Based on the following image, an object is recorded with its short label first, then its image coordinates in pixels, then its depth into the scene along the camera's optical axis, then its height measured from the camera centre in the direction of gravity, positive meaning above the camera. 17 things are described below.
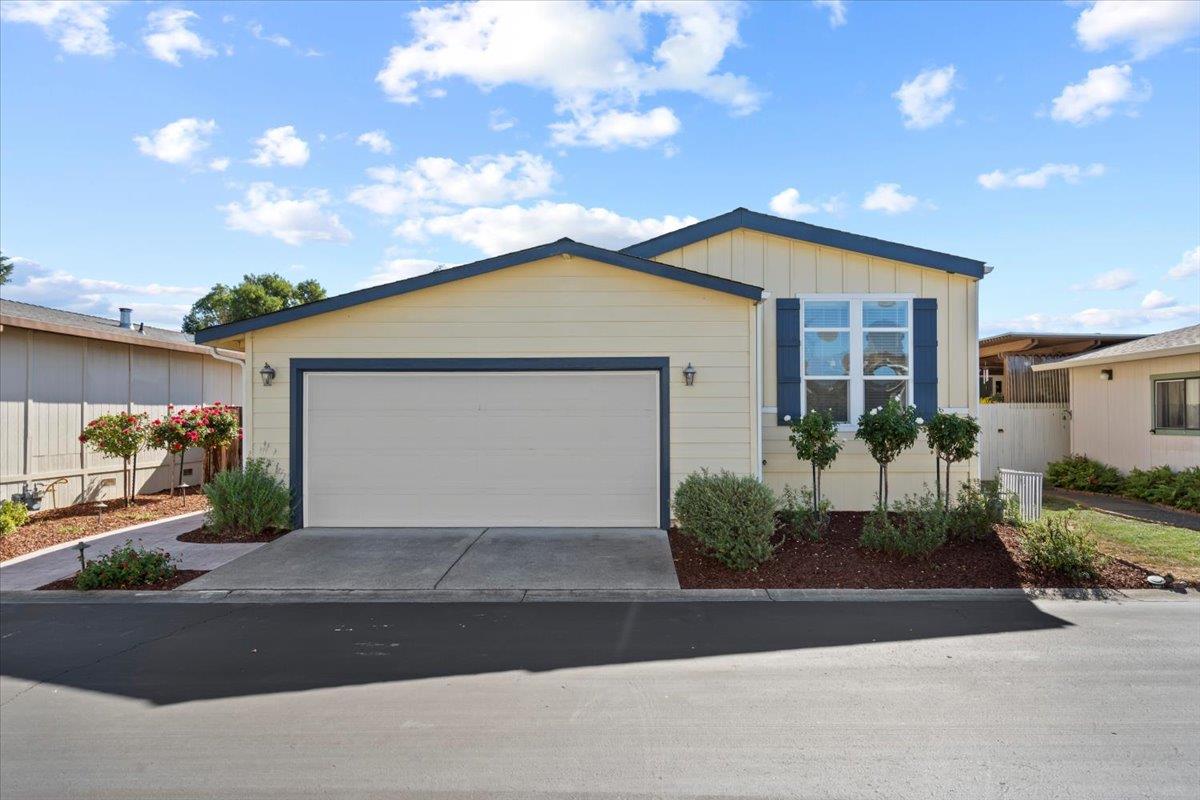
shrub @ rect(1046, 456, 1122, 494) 13.63 -1.44
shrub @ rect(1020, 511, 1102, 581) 6.84 -1.50
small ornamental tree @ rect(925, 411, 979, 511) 8.19 -0.35
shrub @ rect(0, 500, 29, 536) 8.89 -1.48
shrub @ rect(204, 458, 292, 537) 8.91 -1.26
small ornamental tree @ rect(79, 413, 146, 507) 10.95 -0.46
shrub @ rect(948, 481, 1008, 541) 8.11 -1.31
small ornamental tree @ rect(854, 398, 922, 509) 8.08 -0.29
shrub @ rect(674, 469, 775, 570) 7.13 -1.21
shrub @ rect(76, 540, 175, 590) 6.76 -1.67
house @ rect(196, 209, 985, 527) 9.12 +0.21
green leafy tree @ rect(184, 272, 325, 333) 31.84 +5.41
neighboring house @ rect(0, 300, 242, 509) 10.33 +0.30
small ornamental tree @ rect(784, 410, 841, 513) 8.41 -0.41
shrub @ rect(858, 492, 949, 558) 7.37 -1.42
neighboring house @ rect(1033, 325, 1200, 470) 12.33 +0.10
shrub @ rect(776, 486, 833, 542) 8.36 -1.42
